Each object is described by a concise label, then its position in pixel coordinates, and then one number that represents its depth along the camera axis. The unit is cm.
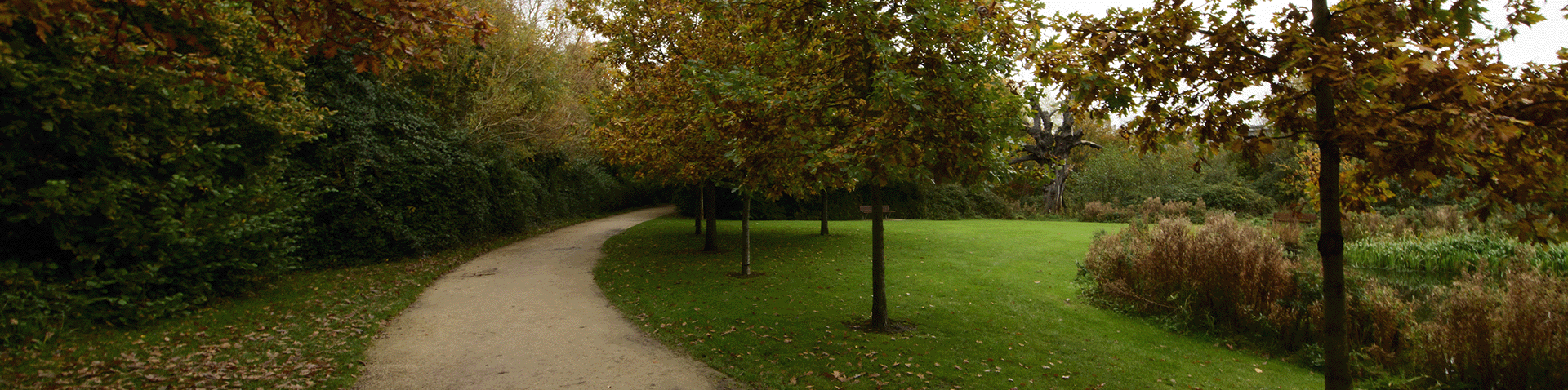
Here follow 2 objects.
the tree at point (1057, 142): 3341
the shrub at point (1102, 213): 3089
